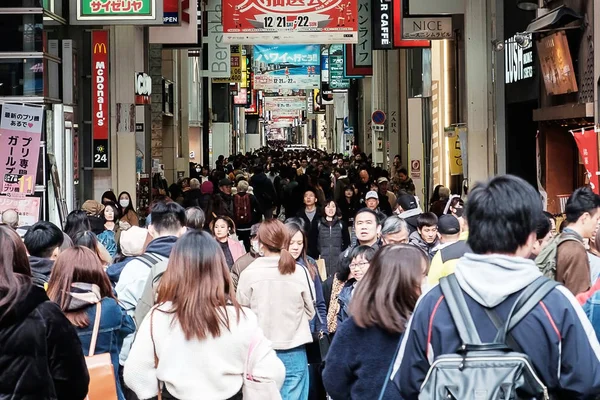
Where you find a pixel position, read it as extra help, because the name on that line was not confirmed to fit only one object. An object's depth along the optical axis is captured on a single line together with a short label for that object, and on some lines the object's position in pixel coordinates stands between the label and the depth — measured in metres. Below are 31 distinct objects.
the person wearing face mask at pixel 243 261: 9.05
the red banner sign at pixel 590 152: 11.73
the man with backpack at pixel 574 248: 6.69
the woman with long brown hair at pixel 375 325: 4.80
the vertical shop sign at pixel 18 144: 14.21
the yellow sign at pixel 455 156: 20.53
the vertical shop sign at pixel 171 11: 19.11
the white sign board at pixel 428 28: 20.11
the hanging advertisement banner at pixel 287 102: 105.69
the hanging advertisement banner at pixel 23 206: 14.55
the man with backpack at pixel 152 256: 7.48
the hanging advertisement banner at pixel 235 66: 44.41
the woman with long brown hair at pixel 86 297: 6.03
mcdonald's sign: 18.12
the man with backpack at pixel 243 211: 17.88
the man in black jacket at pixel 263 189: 21.92
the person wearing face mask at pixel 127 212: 14.76
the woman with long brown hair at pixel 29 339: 4.53
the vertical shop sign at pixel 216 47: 28.94
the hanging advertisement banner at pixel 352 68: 32.50
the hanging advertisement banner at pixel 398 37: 23.77
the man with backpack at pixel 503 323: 3.42
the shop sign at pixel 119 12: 16.02
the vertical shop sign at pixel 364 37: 26.20
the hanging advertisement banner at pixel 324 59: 46.78
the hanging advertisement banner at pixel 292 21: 23.08
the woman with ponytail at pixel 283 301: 7.65
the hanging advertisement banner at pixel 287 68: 37.56
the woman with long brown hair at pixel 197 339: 4.69
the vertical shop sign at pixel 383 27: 24.59
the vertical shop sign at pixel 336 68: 41.56
